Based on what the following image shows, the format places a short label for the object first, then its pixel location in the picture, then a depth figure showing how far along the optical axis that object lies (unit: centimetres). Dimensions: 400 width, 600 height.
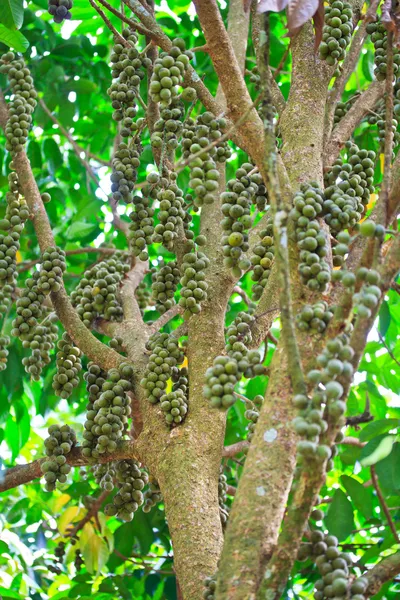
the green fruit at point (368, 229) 377
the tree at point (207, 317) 379
